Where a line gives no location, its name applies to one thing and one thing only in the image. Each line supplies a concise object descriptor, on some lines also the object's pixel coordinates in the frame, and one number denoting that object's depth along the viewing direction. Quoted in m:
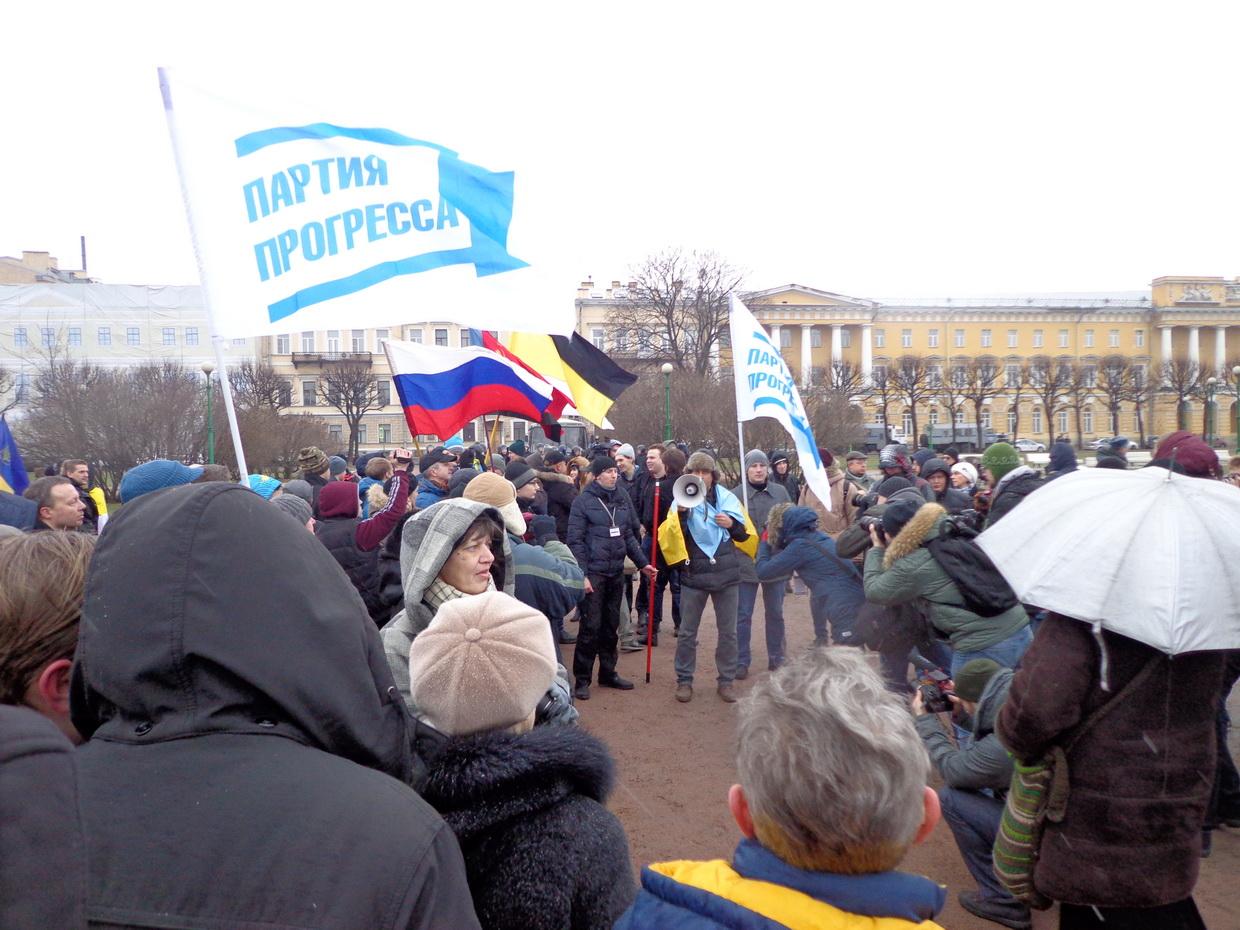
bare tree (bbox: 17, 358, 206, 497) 26.70
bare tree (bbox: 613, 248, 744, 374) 44.75
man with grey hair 1.42
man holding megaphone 6.86
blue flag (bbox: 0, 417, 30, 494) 8.66
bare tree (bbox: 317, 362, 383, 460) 53.69
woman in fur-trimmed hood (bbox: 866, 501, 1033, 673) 4.44
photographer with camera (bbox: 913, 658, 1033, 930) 3.26
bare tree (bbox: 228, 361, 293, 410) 38.17
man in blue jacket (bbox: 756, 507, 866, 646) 6.48
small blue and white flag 7.75
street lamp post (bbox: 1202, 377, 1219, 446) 37.24
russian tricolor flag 7.81
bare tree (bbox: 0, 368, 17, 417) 41.61
